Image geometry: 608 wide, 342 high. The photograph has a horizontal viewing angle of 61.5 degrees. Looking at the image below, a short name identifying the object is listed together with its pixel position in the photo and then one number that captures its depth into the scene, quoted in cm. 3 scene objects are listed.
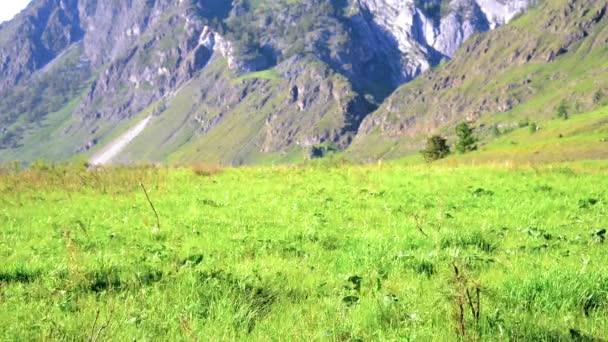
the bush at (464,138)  14262
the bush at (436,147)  12494
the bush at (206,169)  2845
